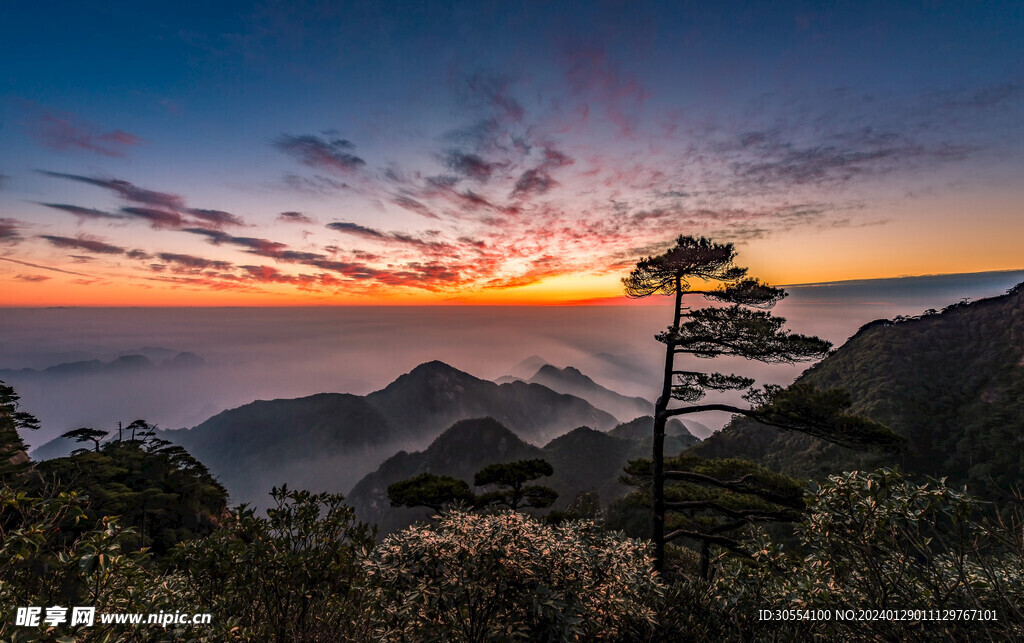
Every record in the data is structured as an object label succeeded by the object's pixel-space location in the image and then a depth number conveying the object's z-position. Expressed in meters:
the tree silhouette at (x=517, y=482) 19.78
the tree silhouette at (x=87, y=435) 30.82
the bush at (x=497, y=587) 5.86
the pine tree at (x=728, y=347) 11.04
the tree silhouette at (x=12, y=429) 20.46
